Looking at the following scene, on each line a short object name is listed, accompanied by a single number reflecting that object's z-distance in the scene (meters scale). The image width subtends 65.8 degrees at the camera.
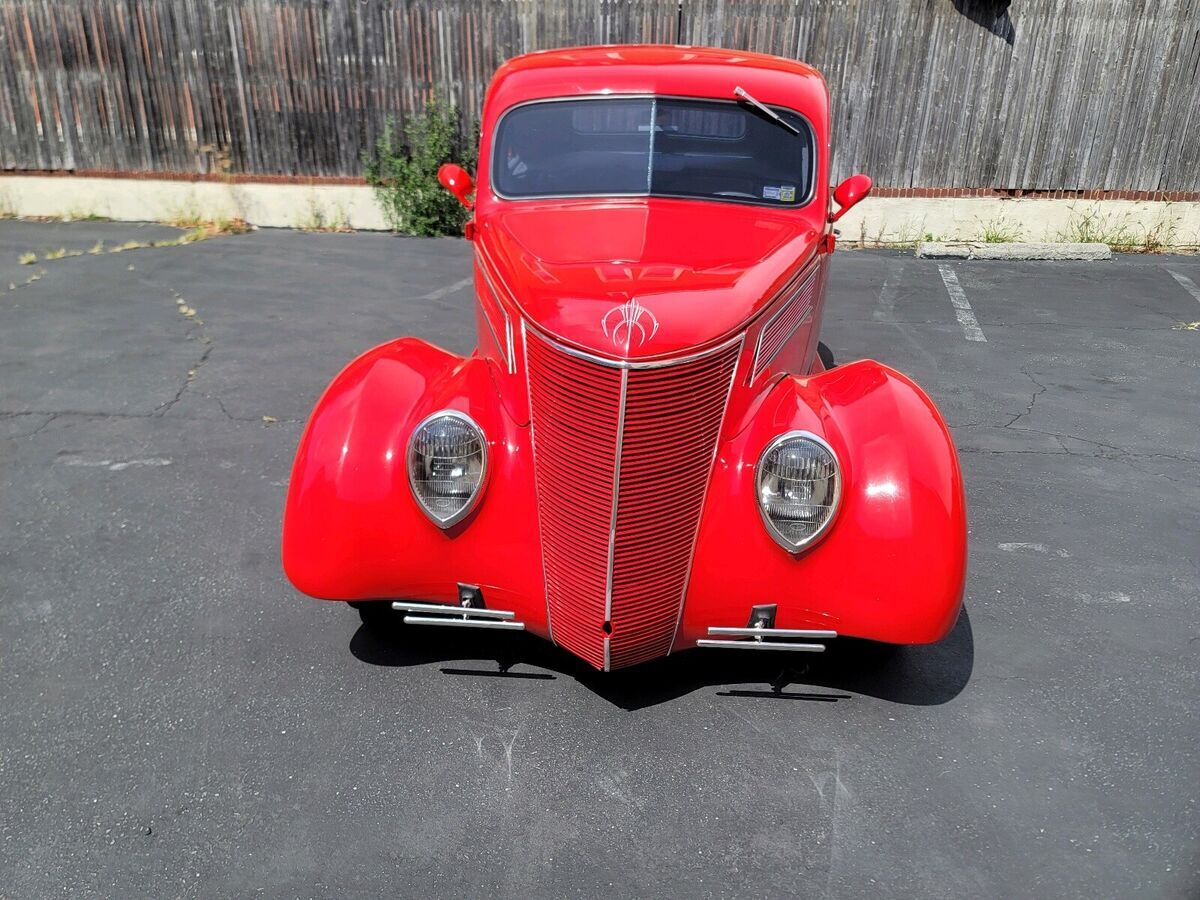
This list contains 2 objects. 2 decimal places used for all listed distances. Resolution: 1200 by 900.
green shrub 10.77
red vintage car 3.17
